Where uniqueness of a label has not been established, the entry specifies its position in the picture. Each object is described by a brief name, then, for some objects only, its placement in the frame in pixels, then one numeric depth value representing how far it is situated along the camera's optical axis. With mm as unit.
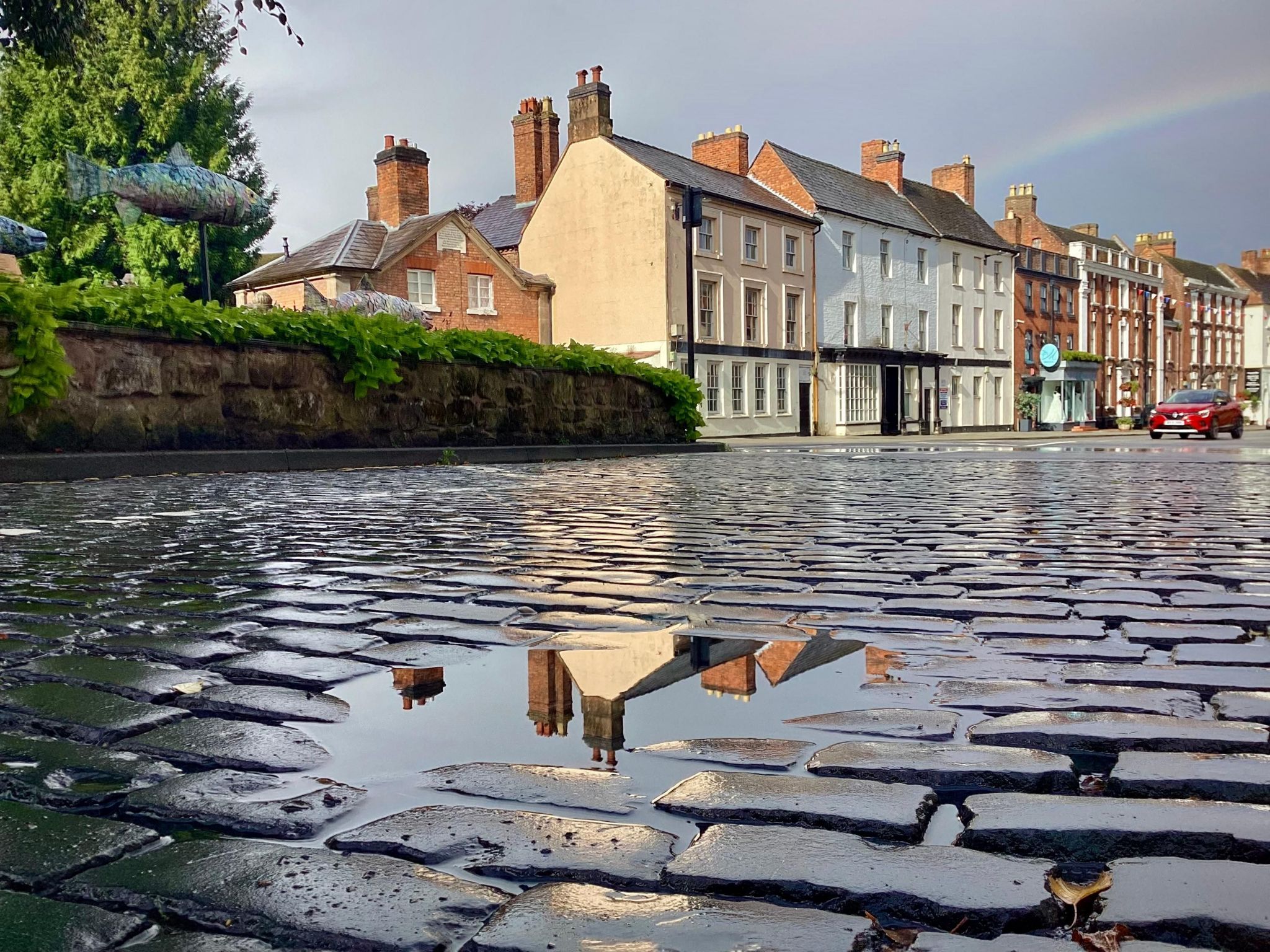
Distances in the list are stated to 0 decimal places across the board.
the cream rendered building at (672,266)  34688
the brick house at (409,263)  30688
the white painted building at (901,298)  41438
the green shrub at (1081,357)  54844
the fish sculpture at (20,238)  14609
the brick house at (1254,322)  80688
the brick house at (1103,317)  56438
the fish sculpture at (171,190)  14117
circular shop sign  52188
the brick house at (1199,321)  71250
